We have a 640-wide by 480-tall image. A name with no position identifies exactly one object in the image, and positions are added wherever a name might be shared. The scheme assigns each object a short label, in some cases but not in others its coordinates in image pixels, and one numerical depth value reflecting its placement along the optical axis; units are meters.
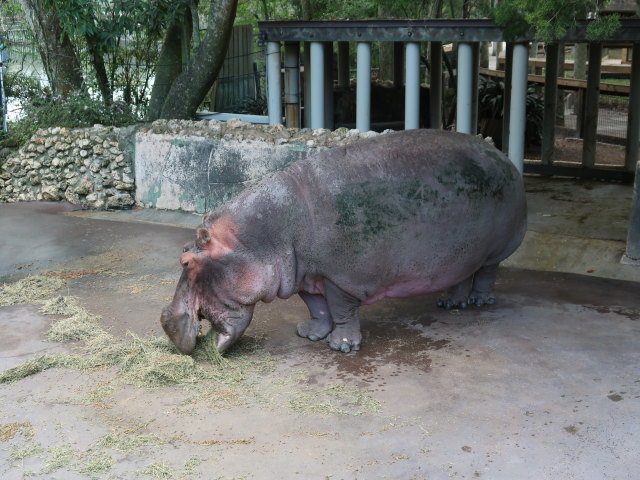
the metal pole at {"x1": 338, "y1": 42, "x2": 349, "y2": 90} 15.05
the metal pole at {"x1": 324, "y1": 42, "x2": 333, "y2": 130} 12.12
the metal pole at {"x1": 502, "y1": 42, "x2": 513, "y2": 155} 12.94
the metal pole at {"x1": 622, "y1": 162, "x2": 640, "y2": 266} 7.79
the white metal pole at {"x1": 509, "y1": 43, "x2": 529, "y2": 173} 9.85
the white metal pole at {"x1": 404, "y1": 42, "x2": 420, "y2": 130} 10.15
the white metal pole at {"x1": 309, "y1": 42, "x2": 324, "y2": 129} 10.59
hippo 5.66
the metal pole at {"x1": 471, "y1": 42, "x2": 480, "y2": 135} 12.04
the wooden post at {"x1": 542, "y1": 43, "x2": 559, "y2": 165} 12.29
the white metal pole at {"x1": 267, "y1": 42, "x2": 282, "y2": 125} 11.09
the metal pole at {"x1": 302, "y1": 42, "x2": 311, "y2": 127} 11.80
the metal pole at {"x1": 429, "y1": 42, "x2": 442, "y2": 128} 13.33
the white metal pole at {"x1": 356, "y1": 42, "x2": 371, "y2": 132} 10.43
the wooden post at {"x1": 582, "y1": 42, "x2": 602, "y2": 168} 12.12
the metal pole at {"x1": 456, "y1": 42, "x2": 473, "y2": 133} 9.91
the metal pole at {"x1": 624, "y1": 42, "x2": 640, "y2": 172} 11.59
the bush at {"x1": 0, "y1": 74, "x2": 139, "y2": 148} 11.53
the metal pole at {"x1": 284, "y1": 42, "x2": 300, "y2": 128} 11.73
